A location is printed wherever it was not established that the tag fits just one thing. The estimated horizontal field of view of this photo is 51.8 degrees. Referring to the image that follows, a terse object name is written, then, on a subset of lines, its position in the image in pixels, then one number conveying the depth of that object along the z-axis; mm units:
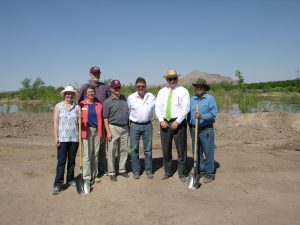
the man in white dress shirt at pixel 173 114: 4949
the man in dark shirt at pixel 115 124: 4938
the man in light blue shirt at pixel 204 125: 4922
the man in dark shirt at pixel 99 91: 4965
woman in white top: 4609
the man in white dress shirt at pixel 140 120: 5008
